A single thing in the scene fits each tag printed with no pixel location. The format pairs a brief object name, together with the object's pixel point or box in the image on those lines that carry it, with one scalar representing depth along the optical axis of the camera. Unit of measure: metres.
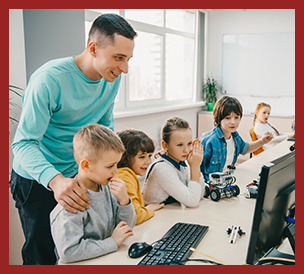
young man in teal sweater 1.24
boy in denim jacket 2.40
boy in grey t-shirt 1.08
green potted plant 5.85
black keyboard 1.08
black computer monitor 0.93
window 4.20
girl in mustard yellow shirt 1.56
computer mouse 1.11
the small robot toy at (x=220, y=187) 1.72
